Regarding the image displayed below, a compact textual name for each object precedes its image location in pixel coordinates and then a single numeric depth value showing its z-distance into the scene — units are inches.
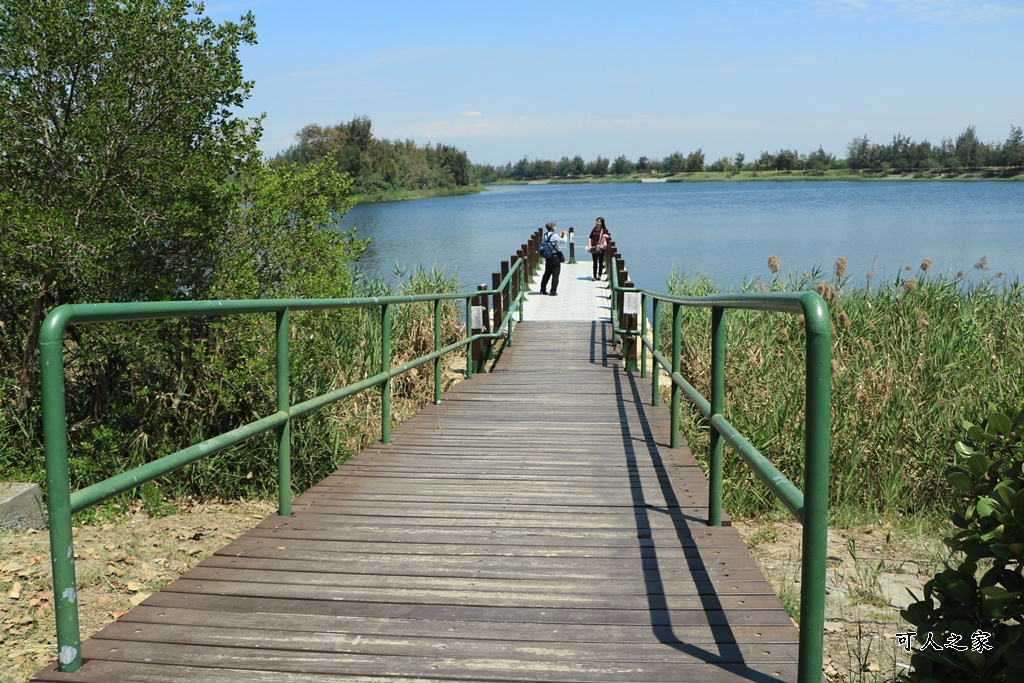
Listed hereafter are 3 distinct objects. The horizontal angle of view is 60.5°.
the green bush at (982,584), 85.1
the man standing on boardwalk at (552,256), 799.1
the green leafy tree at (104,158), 289.1
